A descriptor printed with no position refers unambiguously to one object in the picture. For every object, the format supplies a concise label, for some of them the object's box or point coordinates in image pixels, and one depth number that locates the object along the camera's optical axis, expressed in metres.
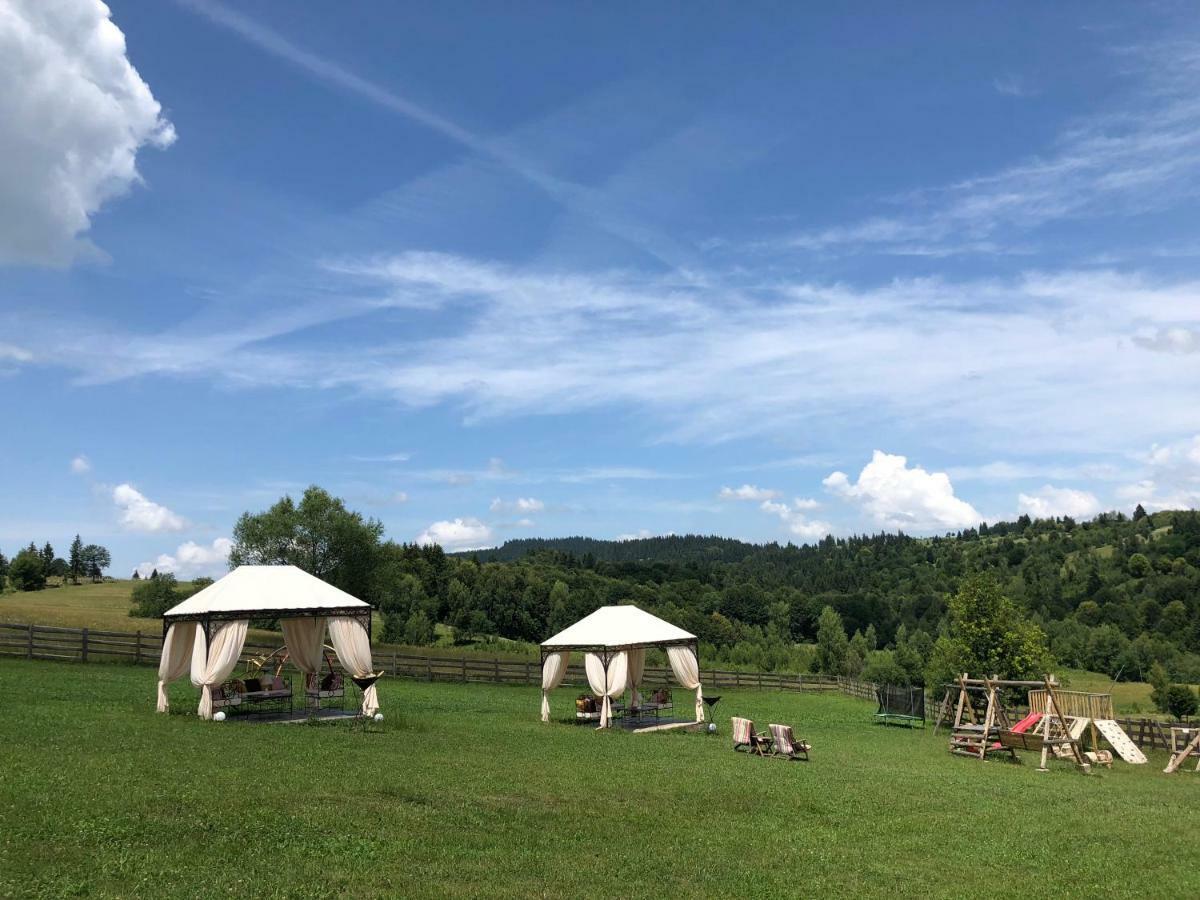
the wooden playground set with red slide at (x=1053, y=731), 18.23
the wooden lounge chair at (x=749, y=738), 16.91
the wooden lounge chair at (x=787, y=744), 16.27
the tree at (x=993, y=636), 31.12
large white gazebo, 17.45
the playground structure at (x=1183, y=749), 17.83
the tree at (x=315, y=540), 53.97
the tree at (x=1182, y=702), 58.88
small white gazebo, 21.42
